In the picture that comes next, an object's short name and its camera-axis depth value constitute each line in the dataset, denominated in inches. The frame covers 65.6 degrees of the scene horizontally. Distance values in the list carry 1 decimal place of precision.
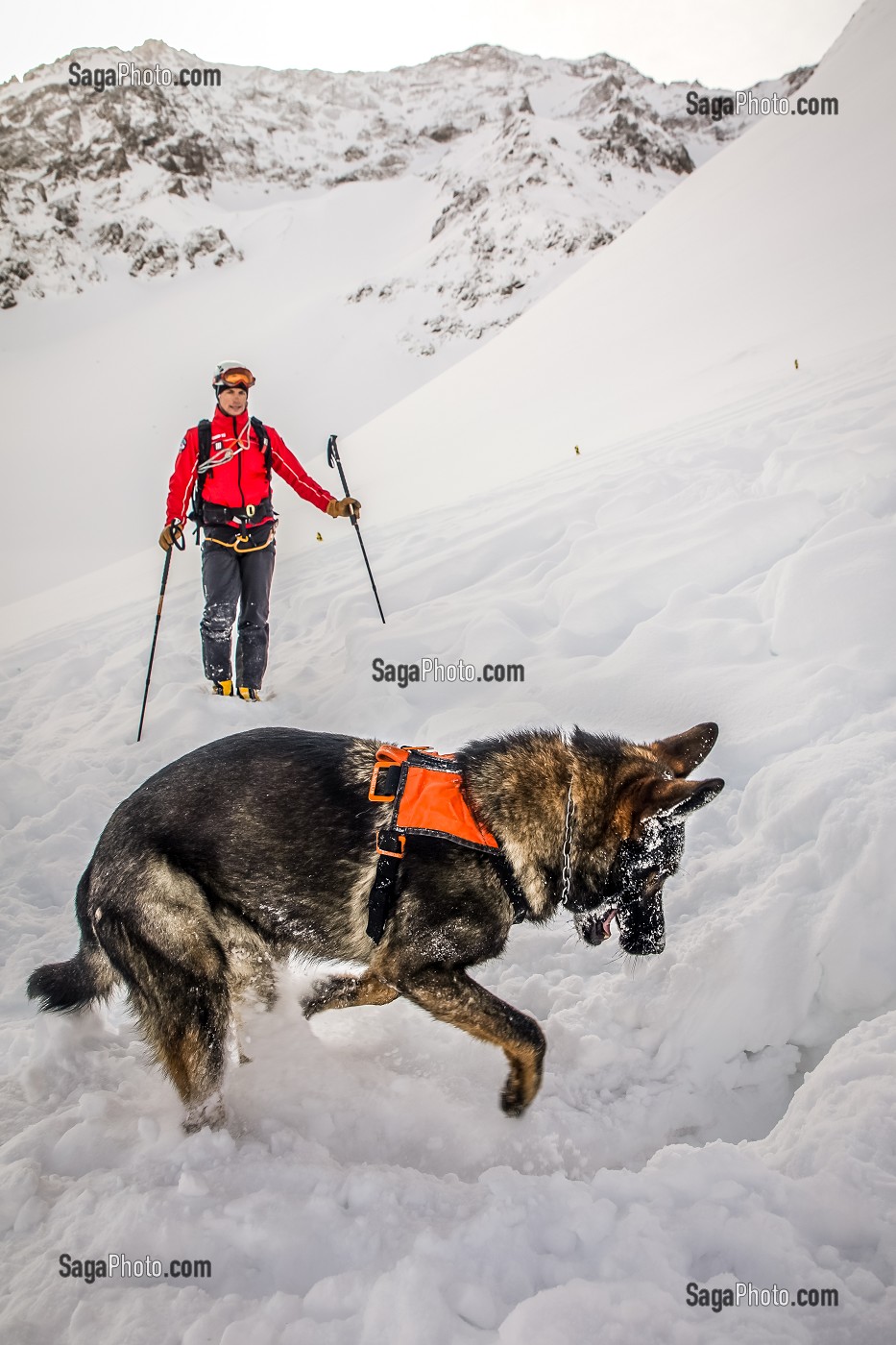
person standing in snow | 251.0
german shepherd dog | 107.3
